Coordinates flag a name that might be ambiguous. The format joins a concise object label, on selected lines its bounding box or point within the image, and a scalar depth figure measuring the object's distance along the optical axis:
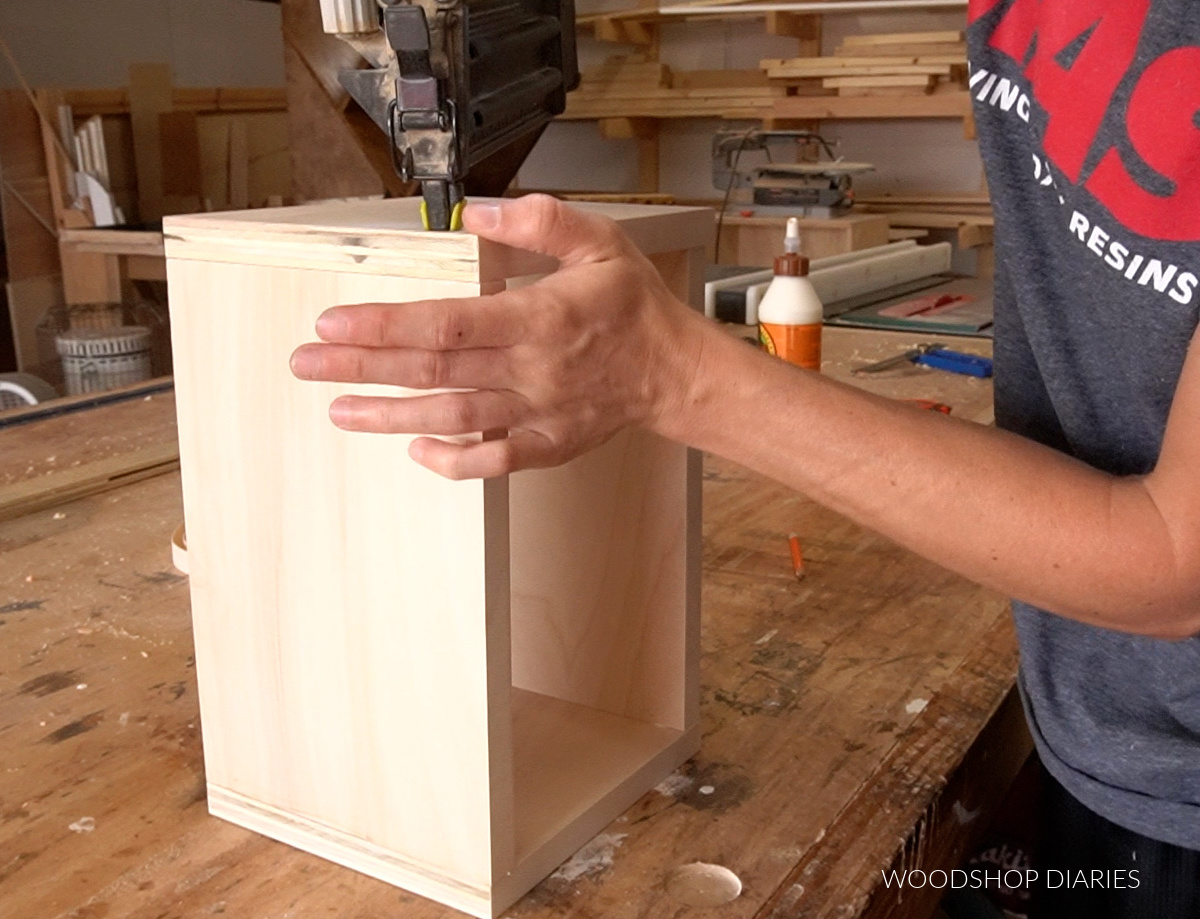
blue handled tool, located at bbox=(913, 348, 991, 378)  1.95
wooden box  0.70
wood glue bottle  1.72
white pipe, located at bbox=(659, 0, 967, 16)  3.89
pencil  1.24
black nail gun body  0.70
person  0.63
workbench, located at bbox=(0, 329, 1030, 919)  0.73
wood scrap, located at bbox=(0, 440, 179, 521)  1.38
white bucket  2.70
